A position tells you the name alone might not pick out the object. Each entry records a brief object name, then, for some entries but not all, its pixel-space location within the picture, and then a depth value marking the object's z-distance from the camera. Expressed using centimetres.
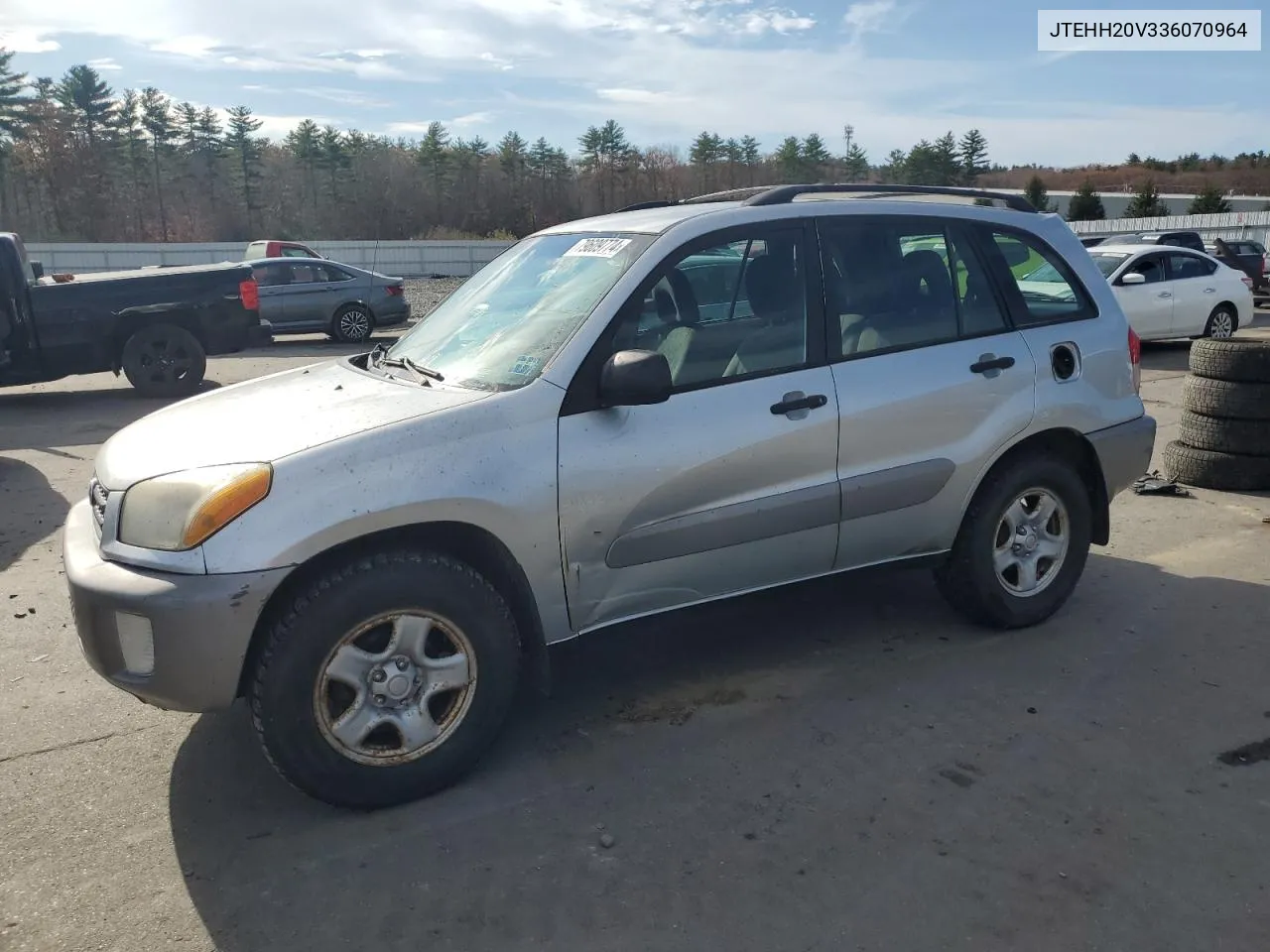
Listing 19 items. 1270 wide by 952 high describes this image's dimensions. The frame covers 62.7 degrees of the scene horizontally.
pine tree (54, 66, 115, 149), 6162
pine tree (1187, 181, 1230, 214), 4403
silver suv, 312
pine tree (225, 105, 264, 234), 6612
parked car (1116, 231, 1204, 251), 2092
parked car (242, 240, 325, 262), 2525
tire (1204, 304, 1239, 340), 1495
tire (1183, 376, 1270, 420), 674
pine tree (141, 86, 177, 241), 6406
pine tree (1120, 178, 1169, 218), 4566
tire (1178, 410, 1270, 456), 689
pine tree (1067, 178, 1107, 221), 4853
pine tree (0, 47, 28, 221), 5806
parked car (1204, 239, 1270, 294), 2228
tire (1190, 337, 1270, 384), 668
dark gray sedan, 1777
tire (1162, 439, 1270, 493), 692
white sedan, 1435
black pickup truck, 1077
